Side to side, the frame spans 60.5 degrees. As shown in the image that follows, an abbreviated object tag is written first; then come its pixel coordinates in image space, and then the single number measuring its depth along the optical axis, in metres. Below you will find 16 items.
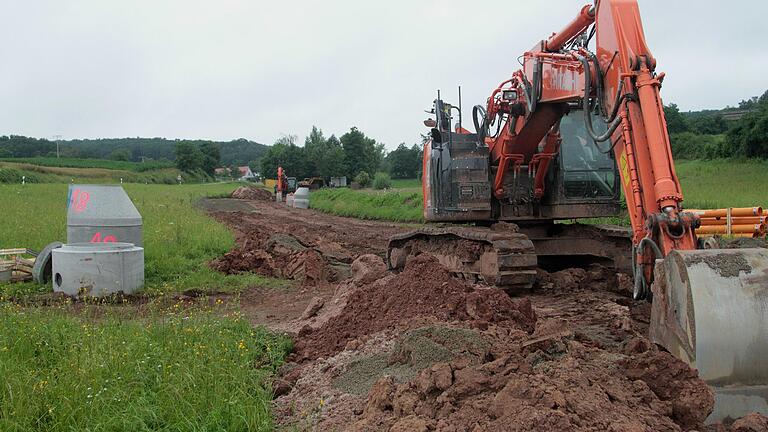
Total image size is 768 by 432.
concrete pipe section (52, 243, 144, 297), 8.92
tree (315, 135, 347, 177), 67.06
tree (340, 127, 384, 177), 74.25
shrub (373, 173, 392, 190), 47.27
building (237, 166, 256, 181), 109.82
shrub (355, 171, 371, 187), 54.64
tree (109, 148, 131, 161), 106.56
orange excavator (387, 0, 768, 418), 3.75
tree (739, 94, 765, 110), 67.64
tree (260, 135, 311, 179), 68.06
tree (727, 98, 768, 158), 33.81
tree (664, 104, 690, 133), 50.31
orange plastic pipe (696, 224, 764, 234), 13.91
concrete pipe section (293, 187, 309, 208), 37.21
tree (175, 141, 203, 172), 89.00
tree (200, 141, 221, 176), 99.65
